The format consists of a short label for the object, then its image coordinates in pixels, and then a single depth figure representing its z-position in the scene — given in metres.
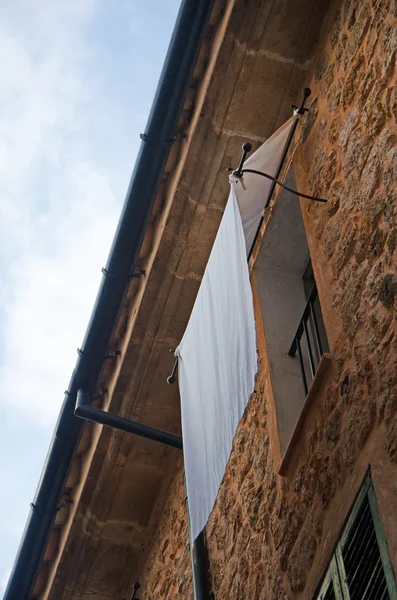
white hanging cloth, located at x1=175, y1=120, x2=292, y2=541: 4.29
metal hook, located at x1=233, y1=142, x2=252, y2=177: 4.87
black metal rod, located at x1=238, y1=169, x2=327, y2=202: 4.61
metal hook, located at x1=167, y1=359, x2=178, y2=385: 5.68
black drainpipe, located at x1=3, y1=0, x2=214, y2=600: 5.50
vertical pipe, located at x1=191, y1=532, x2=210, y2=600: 5.16
